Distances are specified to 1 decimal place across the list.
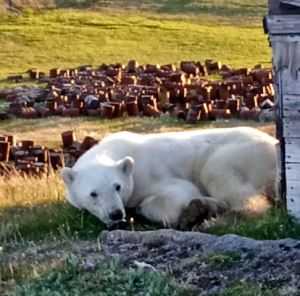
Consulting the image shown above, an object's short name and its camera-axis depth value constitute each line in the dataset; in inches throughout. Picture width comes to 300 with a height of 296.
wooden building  578.5
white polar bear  636.6
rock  461.1
